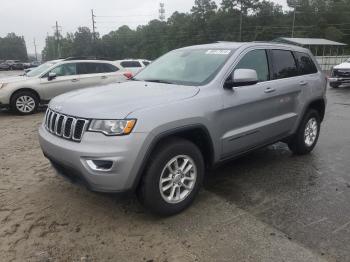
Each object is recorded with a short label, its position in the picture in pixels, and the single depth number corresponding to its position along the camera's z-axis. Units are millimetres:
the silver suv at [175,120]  3191
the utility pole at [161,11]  120062
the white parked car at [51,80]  9828
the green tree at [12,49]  114688
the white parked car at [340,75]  16062
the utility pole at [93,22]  73081
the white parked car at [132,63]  16030
